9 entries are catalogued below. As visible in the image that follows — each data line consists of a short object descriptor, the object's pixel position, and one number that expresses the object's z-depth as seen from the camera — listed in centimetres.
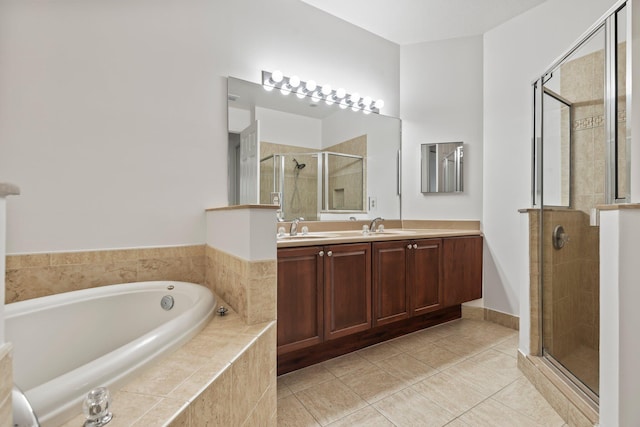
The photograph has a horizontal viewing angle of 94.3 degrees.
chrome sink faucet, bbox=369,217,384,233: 263
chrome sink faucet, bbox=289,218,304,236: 222
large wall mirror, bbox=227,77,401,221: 208
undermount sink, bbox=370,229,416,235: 258
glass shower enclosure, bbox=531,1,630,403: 130
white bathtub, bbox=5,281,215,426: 69
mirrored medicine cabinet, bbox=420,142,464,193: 277
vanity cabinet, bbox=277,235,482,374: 170
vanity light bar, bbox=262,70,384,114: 220
